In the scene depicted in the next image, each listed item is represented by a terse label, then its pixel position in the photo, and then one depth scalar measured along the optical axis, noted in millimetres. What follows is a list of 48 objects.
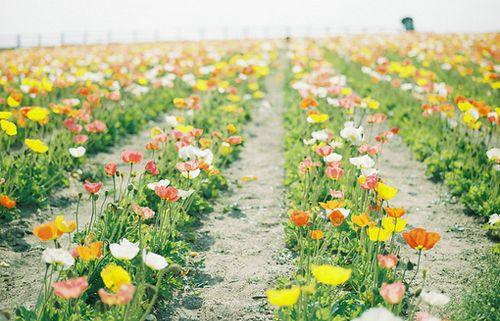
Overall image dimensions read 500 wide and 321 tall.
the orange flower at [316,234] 3012
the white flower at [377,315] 1812
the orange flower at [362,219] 2922
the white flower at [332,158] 3927
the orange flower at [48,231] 2400
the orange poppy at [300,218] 2836
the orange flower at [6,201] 3502
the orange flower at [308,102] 5350
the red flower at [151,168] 3654
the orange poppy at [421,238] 2510
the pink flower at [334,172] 3651
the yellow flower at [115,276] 2293
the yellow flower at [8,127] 3943
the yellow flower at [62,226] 2504
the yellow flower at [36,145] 3867
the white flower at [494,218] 3400
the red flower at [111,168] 3572
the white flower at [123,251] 2512
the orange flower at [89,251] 2457
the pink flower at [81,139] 4846
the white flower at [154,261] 2459
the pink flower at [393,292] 2104
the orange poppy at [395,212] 2707
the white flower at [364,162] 3822
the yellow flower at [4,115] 4051
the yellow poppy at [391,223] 2783
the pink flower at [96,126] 5102
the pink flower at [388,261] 2477
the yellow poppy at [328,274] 2109
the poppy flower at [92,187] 3154
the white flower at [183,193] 3298
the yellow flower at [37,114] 4691
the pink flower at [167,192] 3049
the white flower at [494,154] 4184
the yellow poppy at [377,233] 2781
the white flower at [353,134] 4340
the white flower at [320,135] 4504
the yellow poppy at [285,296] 1977
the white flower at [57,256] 2367
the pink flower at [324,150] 3996
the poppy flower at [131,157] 3582
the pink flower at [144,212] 3164
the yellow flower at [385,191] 3008
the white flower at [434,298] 2197
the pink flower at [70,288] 2078
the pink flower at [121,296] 2008
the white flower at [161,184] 3196
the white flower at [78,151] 4218
